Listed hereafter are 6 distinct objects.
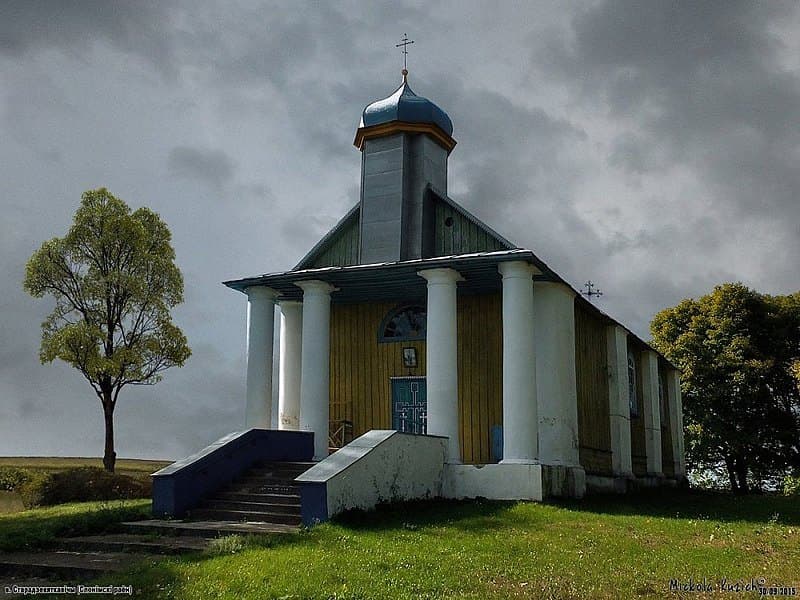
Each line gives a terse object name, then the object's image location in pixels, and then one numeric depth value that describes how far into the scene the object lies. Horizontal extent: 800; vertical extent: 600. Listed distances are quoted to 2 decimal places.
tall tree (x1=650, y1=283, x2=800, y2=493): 30.47
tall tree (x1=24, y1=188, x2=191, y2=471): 24.25
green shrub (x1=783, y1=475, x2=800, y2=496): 24.36
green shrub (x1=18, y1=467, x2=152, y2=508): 18.82
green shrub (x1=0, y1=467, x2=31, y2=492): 20.82
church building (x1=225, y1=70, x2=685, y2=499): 16.23
